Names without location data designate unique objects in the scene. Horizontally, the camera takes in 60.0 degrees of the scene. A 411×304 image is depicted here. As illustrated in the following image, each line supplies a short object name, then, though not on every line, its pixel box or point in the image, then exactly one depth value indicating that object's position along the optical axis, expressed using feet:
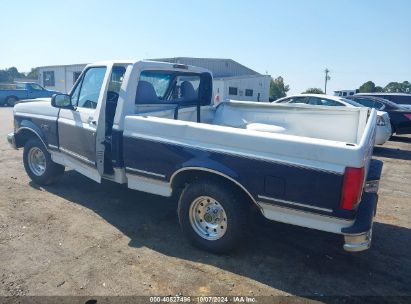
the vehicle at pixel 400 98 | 51.16
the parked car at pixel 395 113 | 40.25
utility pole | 225.56
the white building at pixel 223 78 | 99.60
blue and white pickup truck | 10.64
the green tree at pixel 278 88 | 187.62
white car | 33.37
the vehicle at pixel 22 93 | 82.58
